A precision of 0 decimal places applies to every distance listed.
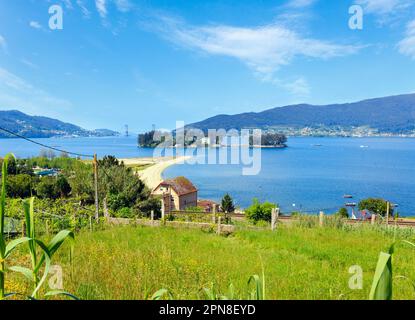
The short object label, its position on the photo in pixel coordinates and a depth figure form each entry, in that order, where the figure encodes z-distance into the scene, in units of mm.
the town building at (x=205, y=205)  34219
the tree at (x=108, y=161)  26014
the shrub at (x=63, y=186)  31503
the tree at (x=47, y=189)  31006
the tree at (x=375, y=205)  34847
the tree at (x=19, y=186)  27853
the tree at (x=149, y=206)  20002
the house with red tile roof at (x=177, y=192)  34125
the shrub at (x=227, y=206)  33781
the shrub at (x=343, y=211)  32094
